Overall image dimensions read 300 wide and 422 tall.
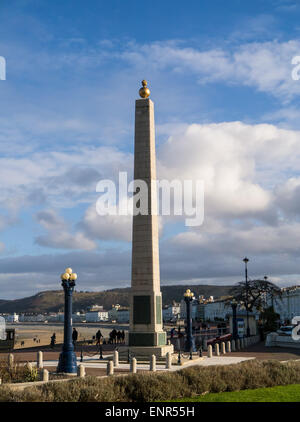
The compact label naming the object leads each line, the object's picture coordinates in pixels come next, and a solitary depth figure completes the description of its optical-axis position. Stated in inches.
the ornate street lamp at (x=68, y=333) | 885.8
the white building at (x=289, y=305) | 3334.2
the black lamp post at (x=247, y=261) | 1900.8
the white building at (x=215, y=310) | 6525.6
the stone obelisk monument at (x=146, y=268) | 1169.4
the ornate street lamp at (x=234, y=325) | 1638.3
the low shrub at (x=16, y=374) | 742.5
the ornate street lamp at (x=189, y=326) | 1392.7
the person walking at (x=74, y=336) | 1674.5
